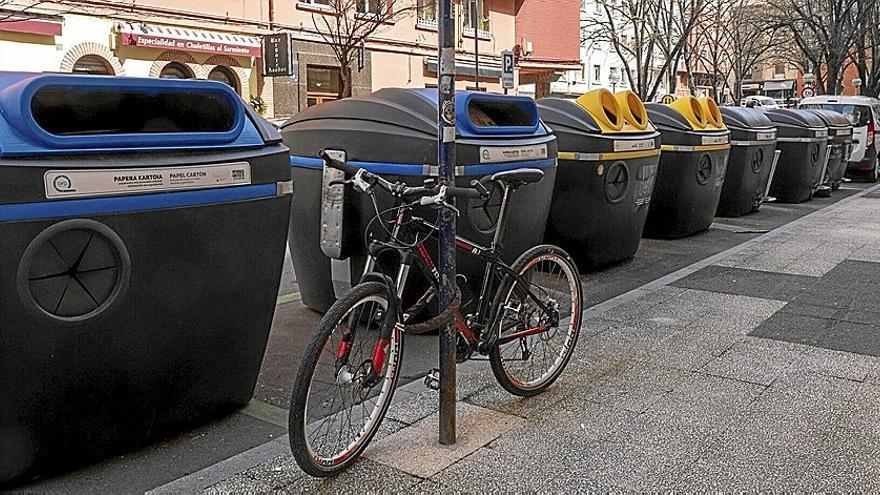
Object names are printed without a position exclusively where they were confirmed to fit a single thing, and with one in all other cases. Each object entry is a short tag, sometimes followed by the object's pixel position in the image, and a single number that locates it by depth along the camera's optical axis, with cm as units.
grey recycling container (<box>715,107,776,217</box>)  1041
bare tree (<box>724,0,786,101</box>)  3077
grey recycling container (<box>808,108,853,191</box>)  1392
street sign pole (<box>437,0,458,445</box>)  326
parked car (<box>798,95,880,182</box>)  1741
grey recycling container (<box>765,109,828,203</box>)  1228
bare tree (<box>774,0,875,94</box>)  2520
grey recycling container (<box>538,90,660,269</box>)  678
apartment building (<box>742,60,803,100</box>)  6203
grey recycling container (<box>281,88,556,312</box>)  480
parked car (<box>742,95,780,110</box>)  4259
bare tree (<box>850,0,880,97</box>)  2659
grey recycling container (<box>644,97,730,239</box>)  859
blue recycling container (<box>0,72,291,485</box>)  279
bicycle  304
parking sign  1834
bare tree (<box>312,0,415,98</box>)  2118
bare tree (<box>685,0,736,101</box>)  2829
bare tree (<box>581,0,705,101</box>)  2261
